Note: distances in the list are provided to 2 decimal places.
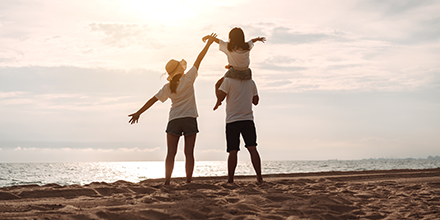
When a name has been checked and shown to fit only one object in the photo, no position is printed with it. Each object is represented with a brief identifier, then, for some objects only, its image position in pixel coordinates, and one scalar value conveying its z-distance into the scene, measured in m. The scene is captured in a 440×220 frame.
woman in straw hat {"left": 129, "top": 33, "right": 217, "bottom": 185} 5.02
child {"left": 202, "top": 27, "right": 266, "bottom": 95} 5.20
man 5.18
